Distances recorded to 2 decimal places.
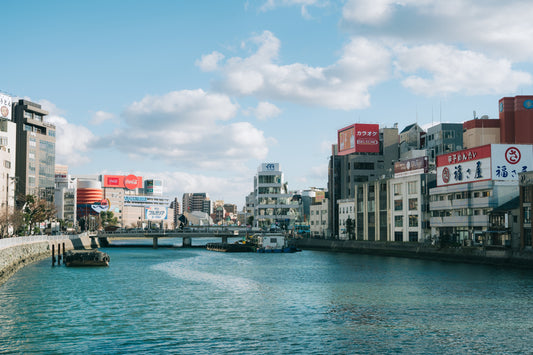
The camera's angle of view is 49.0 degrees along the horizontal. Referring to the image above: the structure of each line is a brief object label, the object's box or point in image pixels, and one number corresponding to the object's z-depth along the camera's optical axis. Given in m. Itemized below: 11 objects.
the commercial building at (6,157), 155.75
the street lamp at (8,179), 158.14
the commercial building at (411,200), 148.25
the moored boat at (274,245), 174.14
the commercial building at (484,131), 183.88
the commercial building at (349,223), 189.25
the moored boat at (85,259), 111.19
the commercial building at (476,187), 119.38
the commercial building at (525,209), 102.94
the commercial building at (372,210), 165.50
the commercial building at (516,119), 176.50
